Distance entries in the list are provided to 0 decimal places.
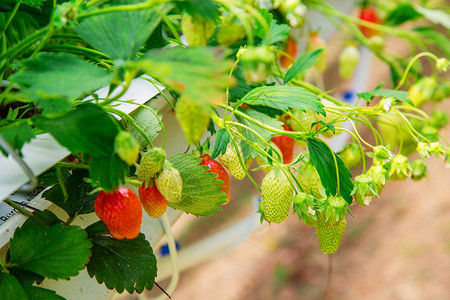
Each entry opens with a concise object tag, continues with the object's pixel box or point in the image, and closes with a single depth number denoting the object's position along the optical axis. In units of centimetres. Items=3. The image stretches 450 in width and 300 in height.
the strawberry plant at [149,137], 63
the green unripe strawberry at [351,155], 82
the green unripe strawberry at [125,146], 64
